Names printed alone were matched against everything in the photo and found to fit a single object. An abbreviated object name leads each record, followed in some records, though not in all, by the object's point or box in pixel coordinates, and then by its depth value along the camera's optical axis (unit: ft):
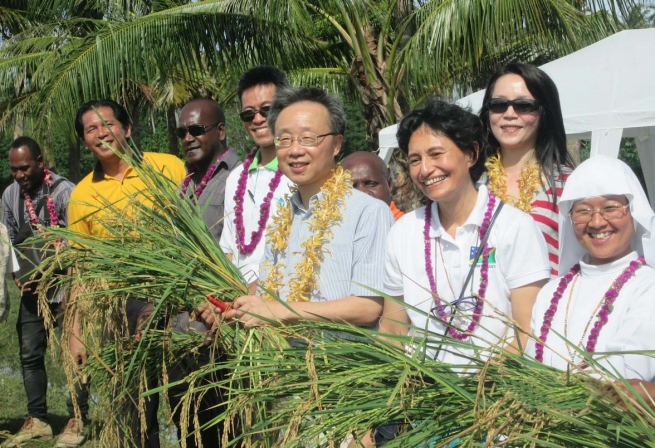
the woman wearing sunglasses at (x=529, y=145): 9.30
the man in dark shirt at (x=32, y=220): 17.67
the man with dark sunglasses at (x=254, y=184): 11.44
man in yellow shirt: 13.08
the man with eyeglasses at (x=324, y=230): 9.01
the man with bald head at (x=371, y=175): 14.64
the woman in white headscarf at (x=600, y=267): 7.22
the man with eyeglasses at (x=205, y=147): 13.07
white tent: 20.24
